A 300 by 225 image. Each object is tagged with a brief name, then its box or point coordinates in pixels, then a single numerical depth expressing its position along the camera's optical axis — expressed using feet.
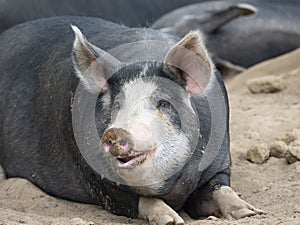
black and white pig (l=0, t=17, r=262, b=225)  22.85
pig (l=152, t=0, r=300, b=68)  47.19
